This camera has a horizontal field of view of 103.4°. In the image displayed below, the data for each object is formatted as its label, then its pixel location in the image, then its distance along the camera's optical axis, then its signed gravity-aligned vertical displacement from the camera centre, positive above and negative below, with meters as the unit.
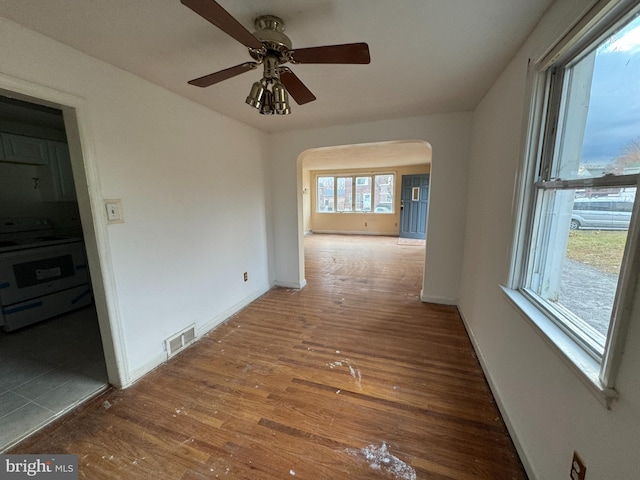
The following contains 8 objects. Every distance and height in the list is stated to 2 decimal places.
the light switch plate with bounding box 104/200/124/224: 1.64 -0.05
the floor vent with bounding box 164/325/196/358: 2.10 -1.19
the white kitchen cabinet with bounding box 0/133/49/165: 2.54 +0.57
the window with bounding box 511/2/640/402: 0.81 +0.03
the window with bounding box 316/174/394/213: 7.82 +0.26
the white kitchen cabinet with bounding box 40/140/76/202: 2.93 +0.31
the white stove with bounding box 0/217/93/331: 2.41 -0.72
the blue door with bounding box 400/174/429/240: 7.14 -0.14
